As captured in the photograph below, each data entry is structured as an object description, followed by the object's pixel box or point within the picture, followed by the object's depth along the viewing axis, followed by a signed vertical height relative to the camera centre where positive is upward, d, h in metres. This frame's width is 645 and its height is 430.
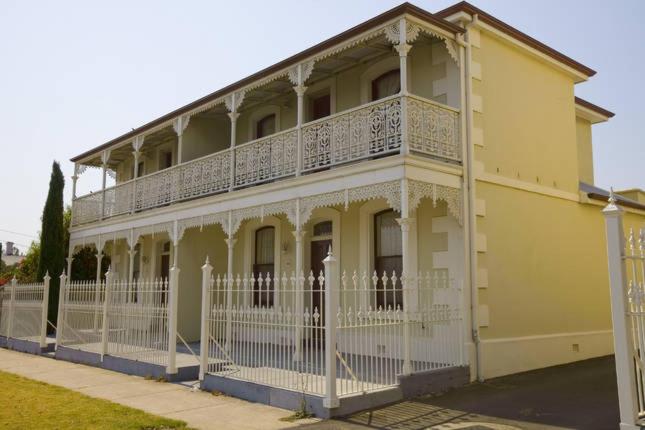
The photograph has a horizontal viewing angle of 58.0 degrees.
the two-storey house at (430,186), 10.53 +2.28
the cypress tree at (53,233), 21.03 +2.17
